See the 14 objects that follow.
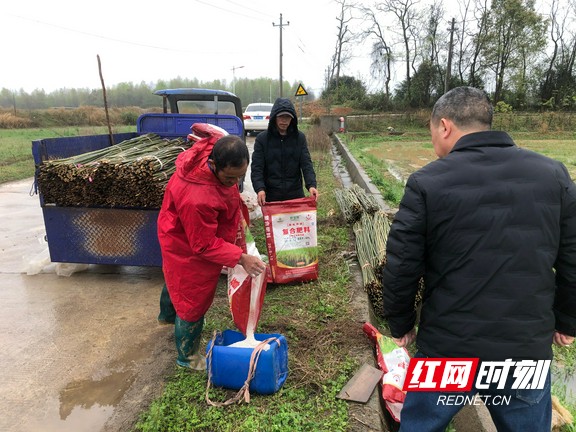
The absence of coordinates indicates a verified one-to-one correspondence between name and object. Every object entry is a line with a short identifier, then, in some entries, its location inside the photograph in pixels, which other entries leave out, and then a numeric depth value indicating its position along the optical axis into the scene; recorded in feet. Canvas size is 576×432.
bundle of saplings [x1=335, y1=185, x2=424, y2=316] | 11.68
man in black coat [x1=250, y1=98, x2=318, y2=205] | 12.91
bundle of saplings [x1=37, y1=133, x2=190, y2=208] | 12.75
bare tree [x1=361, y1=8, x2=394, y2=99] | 126.31
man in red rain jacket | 7.27
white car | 61.08
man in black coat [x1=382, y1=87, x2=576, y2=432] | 4.61
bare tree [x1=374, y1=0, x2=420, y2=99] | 122.93
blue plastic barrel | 7.66
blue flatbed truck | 13.41
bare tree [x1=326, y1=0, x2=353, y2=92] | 127.11
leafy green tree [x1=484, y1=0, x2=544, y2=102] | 110.22
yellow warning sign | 66.39
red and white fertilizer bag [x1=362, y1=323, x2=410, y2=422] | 7.93
